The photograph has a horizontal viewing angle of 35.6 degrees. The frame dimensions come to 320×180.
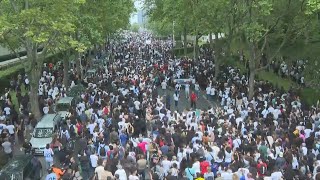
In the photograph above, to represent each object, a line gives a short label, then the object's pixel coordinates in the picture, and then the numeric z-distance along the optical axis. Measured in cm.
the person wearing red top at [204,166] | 1422
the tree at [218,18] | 3434
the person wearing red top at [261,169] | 1376
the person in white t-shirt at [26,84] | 3418
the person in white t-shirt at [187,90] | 3263
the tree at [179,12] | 4031
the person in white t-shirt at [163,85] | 3369
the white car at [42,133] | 1956
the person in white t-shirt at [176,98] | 2890
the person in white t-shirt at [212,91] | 3103
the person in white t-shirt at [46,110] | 2529
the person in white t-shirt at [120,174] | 1330
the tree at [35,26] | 2234
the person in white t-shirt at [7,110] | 2362
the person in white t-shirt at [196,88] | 3339
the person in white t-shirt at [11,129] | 2042
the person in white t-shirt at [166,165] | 1435
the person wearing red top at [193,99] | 2871
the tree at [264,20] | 2887
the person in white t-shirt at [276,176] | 1308
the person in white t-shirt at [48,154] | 1662
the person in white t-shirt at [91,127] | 1954
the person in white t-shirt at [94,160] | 1544
